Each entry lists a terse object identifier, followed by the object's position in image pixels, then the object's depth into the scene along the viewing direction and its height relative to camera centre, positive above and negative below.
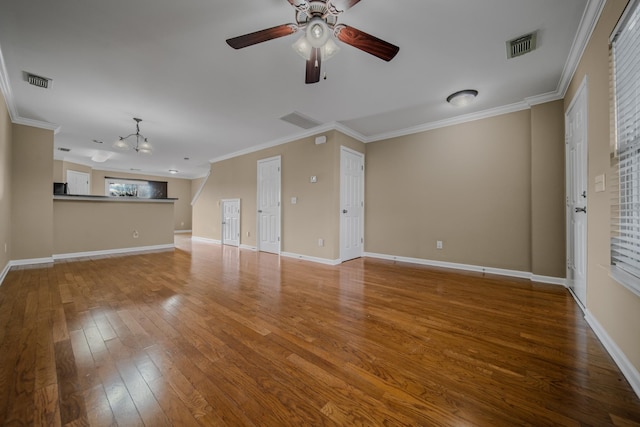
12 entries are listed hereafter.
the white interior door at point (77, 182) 7.37 +1.00
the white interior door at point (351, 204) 4.37 +0.17
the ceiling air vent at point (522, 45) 2.11 +1.54
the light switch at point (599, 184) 1.72 +0.21
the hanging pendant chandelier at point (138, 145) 4.27 +1.23
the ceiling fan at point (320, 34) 1.59 +1.30
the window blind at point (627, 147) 1.32 +0.39
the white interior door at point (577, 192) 2.29 +0.21
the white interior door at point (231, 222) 6.12 -0.24
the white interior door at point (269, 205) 5.16 +0.18
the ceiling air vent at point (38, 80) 2.74 +1.56
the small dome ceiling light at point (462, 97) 3.03 +1.50
